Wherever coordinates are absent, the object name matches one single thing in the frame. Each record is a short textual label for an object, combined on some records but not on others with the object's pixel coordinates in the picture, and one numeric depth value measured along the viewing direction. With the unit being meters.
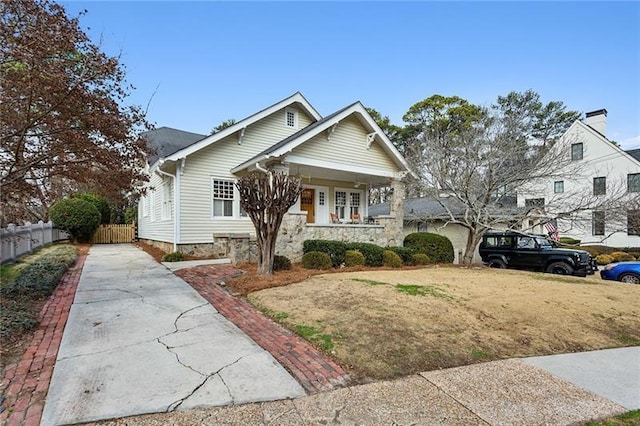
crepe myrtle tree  8.50
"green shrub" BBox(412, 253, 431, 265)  13.18
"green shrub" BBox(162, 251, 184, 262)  11.48
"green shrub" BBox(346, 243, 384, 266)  11.74
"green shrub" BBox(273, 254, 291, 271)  9.52
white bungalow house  12.09
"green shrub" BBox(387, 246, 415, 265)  13.02
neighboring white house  12.12
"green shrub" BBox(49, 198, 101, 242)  17.31
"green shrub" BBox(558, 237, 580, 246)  23.49
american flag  16.51
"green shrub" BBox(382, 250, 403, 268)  12.07
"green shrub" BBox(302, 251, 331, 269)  10.33
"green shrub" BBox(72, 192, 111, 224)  19.27
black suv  12.46
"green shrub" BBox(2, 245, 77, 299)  6.19
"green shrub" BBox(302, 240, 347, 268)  11.23
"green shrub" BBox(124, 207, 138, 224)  22.45
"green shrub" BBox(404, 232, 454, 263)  14.09
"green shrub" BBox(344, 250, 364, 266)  11.22
